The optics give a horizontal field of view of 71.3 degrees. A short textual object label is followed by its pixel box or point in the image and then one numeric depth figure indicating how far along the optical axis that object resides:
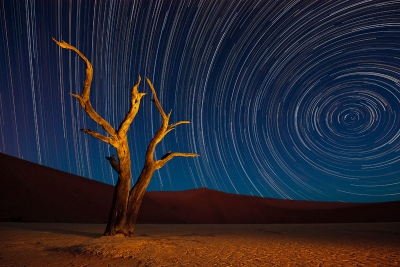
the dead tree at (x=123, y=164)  10.46
